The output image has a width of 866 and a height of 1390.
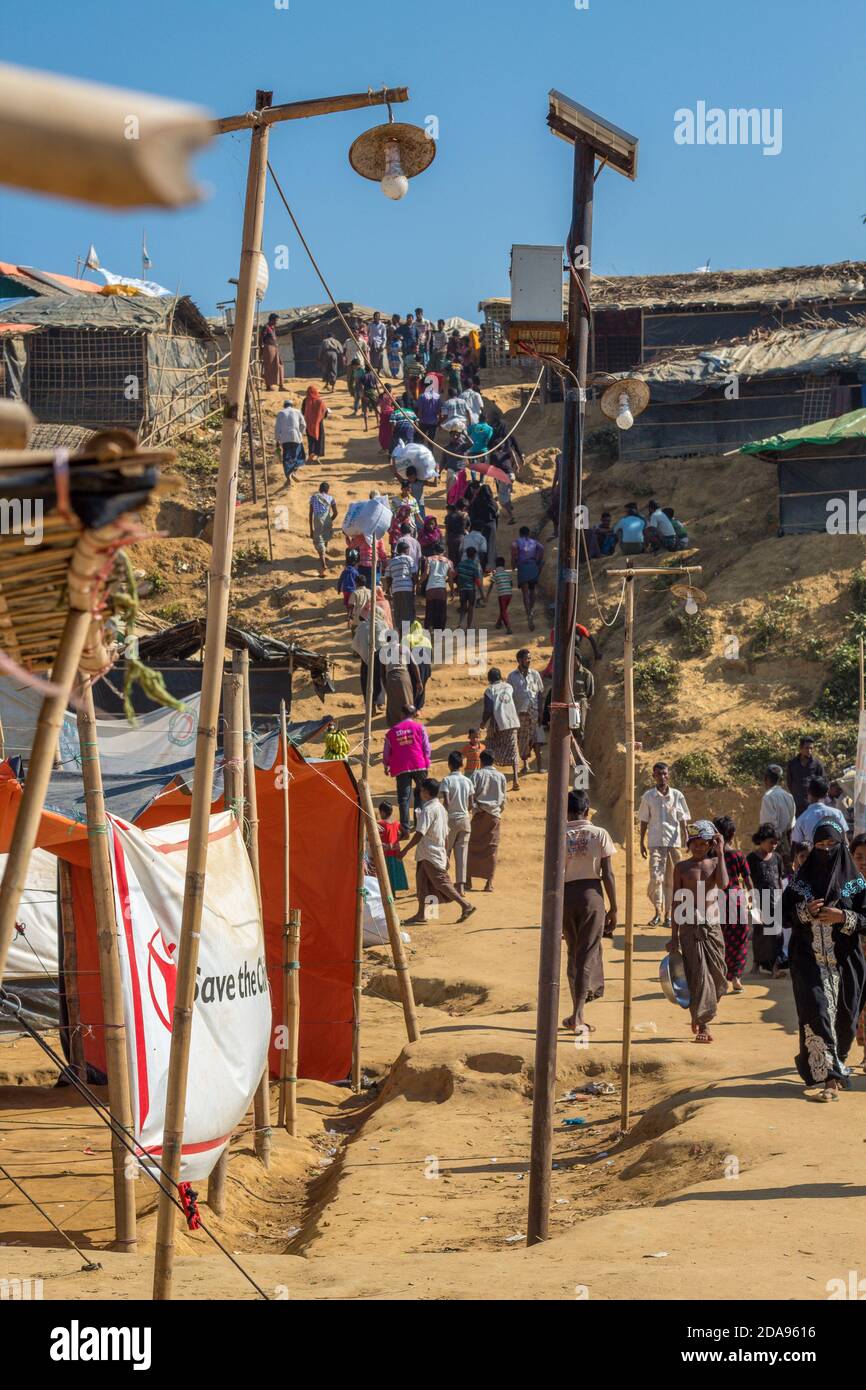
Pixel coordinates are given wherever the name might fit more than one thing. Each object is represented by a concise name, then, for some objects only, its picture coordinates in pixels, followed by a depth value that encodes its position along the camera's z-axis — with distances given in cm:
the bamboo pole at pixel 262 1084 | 1028
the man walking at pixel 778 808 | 1609
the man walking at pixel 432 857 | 1623
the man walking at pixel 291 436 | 2955
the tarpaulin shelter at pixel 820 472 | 2386
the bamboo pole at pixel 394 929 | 1275
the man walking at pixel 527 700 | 2034
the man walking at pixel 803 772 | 1736
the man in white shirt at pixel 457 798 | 1709
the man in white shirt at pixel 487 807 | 1741
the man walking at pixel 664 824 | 1590
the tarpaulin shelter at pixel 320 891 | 1297
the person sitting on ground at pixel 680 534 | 2620
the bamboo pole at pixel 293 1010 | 1133
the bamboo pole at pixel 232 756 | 946
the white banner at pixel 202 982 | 812
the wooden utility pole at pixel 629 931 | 1000
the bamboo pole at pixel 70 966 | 1116
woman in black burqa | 990
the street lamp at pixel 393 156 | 686
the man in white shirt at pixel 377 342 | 3634
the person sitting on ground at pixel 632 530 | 2595
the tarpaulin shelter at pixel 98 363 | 3064
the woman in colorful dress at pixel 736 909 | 1287
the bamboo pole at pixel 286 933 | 1138
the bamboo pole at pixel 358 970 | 1287
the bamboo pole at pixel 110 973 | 755
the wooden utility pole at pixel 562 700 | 847
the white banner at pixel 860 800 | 1489
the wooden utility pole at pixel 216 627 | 636
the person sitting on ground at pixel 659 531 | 2597
